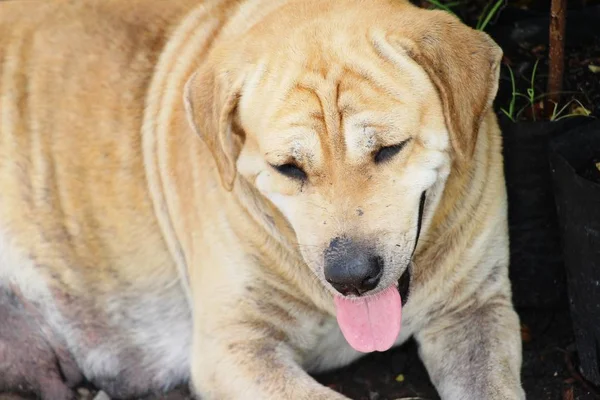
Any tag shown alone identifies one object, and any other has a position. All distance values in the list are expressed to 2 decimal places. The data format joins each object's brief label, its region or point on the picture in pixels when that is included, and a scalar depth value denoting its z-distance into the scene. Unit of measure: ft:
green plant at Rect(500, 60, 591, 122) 25.90
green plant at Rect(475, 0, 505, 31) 26.94
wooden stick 25.23
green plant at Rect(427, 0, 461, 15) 26.73
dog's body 20.58
